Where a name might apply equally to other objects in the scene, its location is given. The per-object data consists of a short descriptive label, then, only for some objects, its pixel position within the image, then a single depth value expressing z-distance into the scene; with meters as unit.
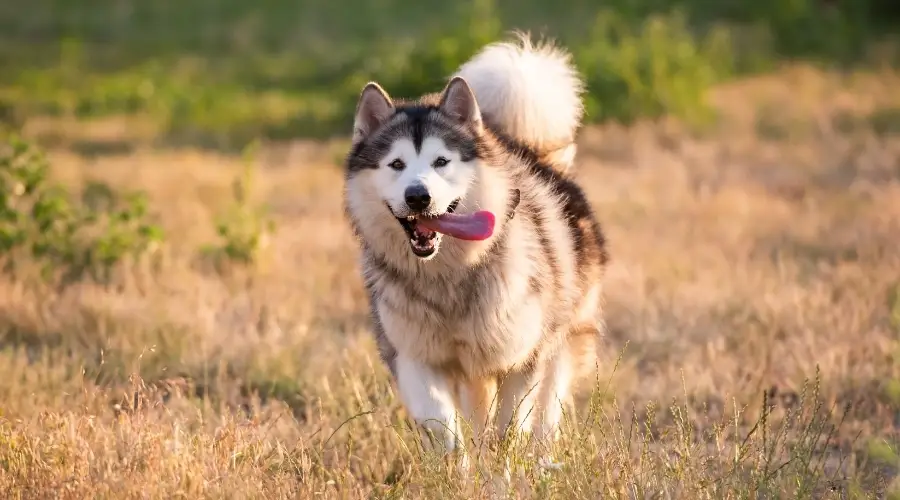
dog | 8.30
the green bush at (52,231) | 13.13
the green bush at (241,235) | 14.38
